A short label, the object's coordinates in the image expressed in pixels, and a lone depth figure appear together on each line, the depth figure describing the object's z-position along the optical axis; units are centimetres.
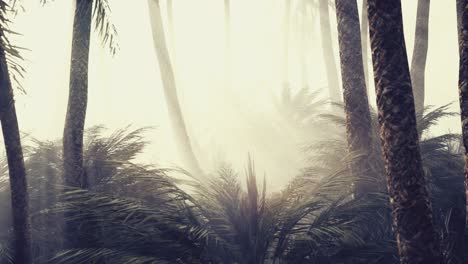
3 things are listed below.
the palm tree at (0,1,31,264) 716
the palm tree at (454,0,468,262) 648
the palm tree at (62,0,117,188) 802
